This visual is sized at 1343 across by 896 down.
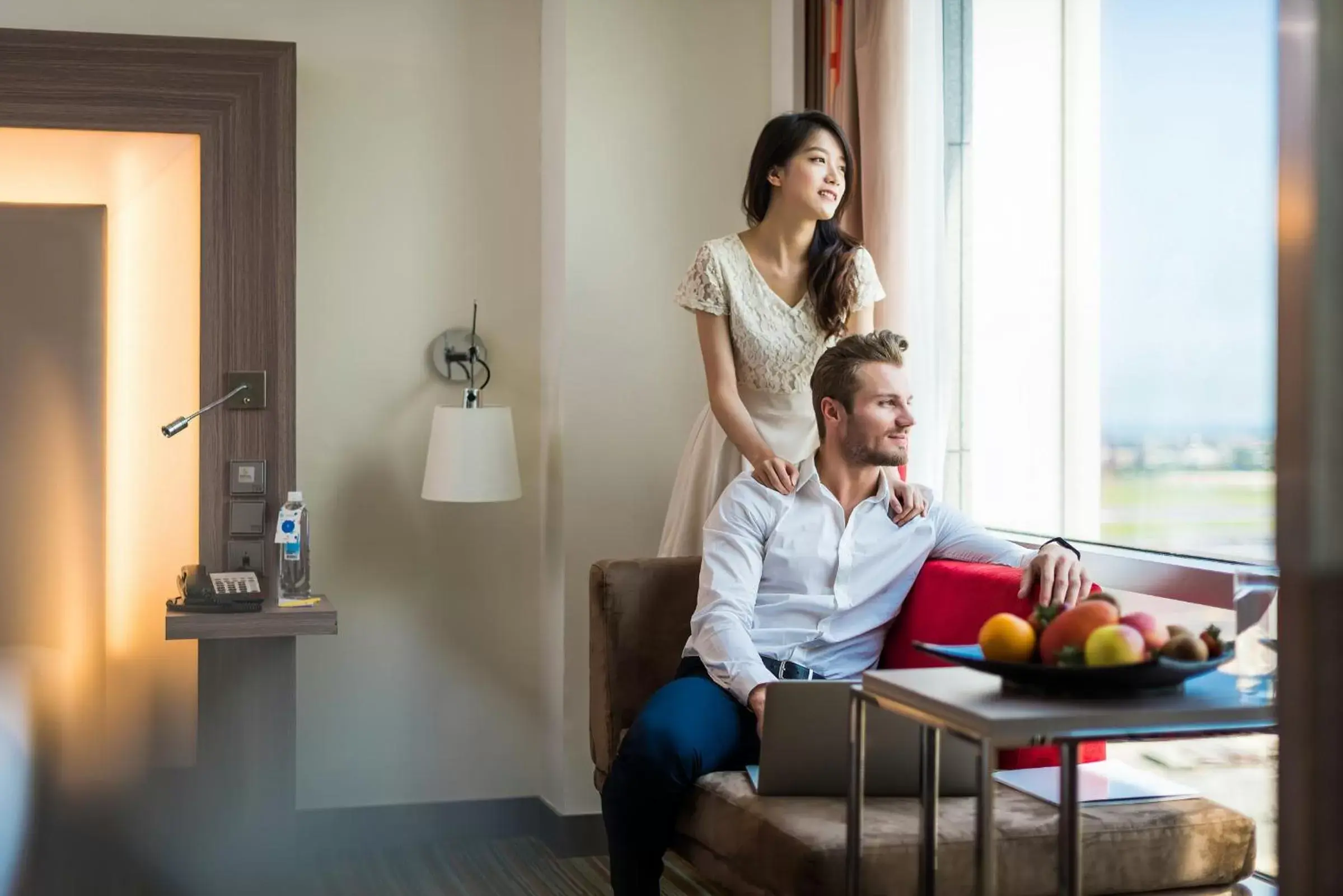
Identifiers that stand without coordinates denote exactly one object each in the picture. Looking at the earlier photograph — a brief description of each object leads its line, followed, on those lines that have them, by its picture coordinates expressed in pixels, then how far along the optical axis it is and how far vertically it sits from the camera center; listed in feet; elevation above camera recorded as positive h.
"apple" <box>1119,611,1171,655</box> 5.18 -0.73
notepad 6.61 -1.76
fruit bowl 5.08 -0.90
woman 9.40 +1.06
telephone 9.87 -1.16
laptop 6.47 -1.56
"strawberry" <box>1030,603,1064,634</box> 5.46 -0.72
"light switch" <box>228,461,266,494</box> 11.12 -0.31
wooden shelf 9.66 -1.35
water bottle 10.42 -0.88
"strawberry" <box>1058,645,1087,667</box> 5.16 -0.83
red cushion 7.41 -0.98
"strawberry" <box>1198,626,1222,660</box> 5.30 -0.79
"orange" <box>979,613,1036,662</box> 5.32 -0.79
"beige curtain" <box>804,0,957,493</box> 9.50 +1.76
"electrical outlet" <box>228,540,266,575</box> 11.10 -0.97
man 7.79 -0.70
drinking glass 5.30 -0.76
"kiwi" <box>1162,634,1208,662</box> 5.20 -0.80
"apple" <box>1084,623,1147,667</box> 5.05 -0.77
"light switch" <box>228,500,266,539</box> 11.10 -0.65
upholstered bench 6.09 -1.90
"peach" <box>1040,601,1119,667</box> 5.26 -0.73
